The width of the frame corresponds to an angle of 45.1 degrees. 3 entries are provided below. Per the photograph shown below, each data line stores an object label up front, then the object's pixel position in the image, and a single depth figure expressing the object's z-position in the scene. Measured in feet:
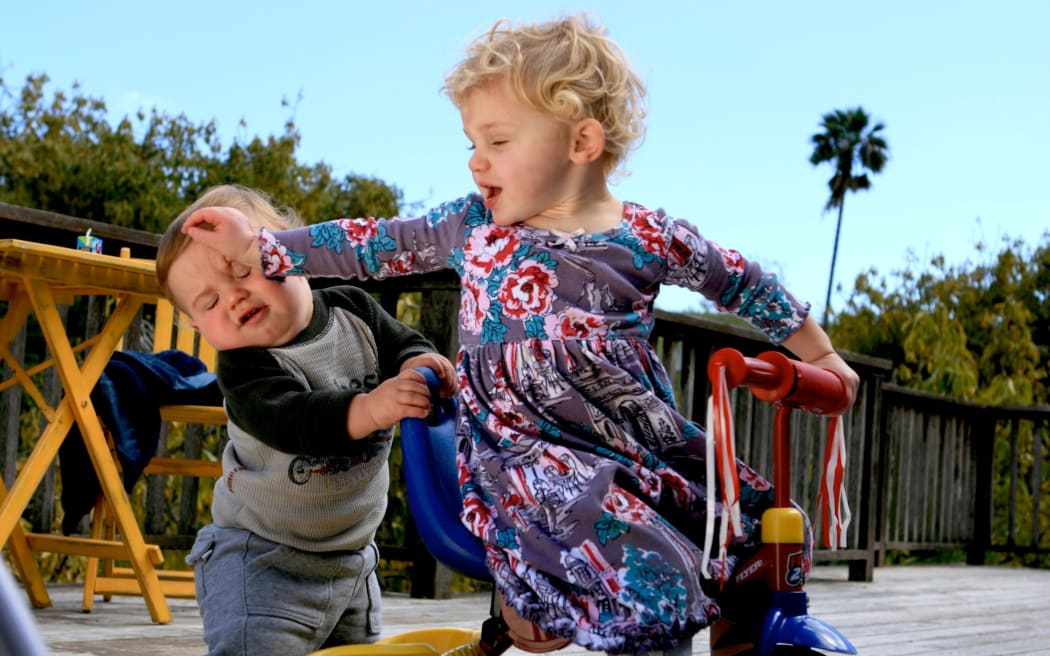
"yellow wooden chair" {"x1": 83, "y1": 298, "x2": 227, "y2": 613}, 11.08
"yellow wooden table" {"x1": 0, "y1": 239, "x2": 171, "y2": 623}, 9.41
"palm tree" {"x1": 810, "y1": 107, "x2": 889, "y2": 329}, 112.16
